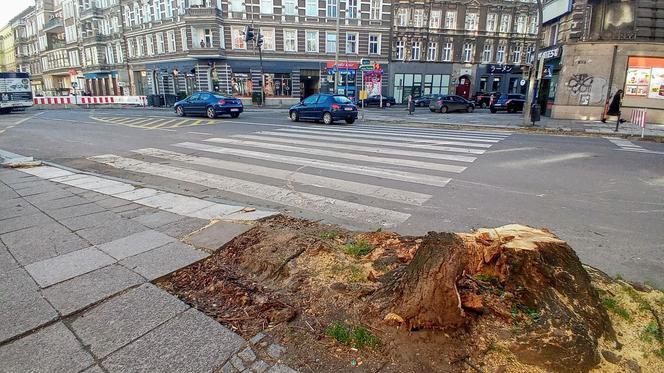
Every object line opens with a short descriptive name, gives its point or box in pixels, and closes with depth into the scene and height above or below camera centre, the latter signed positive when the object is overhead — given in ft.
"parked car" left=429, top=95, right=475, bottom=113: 95.81 -1.21
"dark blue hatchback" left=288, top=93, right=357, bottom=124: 59.52 -1.61
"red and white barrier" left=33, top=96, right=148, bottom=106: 117.39 -0.75
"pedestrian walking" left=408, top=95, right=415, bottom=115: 88.58 -1.63
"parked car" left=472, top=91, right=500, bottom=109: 122.72 +0.10
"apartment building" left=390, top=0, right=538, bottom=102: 141.38 +21.11
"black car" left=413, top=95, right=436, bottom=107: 121.23 -0.31
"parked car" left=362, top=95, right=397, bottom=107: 125.29 -0.70
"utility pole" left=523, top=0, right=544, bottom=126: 52.95 +2.08
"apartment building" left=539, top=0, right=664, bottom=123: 62.03 +7.31
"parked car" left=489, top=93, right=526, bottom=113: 93.97 -0.89
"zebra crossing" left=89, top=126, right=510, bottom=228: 19.57 -5.07
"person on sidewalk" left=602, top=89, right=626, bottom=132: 61.37 -0.69
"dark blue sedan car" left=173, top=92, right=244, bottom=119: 68.49 -1.25
